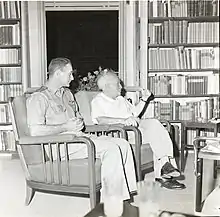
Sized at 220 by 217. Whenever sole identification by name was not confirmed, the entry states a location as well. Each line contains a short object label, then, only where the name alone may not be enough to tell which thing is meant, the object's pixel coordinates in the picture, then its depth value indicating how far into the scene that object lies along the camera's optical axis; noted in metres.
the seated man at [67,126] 2.32
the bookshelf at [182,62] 3.43
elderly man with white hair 2.80
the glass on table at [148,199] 1.61
